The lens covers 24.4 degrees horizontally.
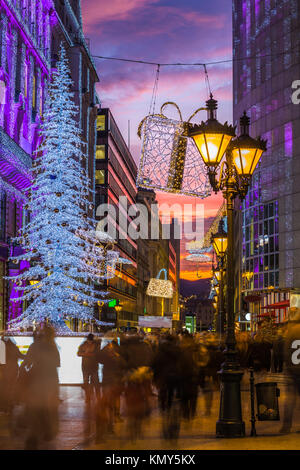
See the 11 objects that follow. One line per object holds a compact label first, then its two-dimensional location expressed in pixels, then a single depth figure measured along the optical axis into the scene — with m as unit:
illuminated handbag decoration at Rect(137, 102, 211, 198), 14.73
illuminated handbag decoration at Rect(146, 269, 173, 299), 70.18
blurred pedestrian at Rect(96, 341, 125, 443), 12.41
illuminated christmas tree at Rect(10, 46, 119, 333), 33.44
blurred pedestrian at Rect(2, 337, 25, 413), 15.61
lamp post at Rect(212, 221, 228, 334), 23.77
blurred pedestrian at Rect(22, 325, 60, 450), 10.77
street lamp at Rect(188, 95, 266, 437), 11.68
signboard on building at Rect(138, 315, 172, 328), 63.47
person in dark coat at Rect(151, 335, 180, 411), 12.92
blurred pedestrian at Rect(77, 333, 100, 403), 16.32
